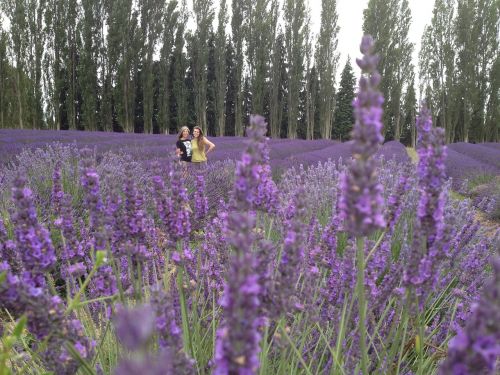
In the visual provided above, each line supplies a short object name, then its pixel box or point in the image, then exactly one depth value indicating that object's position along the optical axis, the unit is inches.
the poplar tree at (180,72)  1053.2
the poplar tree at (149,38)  973.8
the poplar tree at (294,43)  1054.4
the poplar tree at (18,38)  813.2
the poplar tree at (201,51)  1023.0
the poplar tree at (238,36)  1053.2
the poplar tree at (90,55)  918.4
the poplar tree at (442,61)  1045.2
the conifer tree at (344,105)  1552.7
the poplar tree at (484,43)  1005.2
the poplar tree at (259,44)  1028.5
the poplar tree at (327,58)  1082.7
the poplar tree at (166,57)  1016.9
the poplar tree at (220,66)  1033.5
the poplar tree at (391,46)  1000.9
